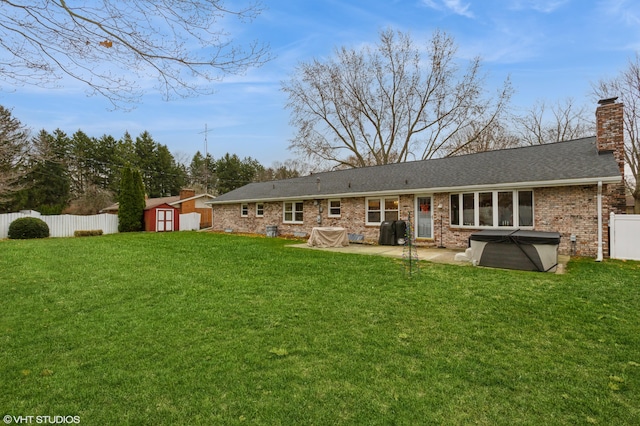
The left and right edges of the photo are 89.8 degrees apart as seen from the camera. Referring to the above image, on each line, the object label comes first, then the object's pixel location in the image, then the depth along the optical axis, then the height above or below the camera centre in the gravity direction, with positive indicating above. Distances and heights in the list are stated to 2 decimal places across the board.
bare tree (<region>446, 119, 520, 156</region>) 25.62 +6.62
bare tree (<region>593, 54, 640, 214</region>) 19.94 +7.71
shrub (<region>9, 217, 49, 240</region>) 17.20 -0.46
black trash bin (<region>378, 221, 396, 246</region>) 12.70 -0.56
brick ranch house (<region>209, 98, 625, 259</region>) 9.43 +0.94
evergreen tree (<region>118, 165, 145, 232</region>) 22.14 +1.21
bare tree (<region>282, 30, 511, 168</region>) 24.28 +9.66
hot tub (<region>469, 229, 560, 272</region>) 7.35 -0.71
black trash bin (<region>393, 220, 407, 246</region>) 12.60 -0.43
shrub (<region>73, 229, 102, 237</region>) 19.62 -0.80
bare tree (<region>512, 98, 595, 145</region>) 24.52 +7.80
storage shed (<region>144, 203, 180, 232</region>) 22.97 +0.14
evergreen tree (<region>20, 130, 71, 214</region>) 28.38 +2.89
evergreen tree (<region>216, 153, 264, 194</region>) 45.72 +6.87
